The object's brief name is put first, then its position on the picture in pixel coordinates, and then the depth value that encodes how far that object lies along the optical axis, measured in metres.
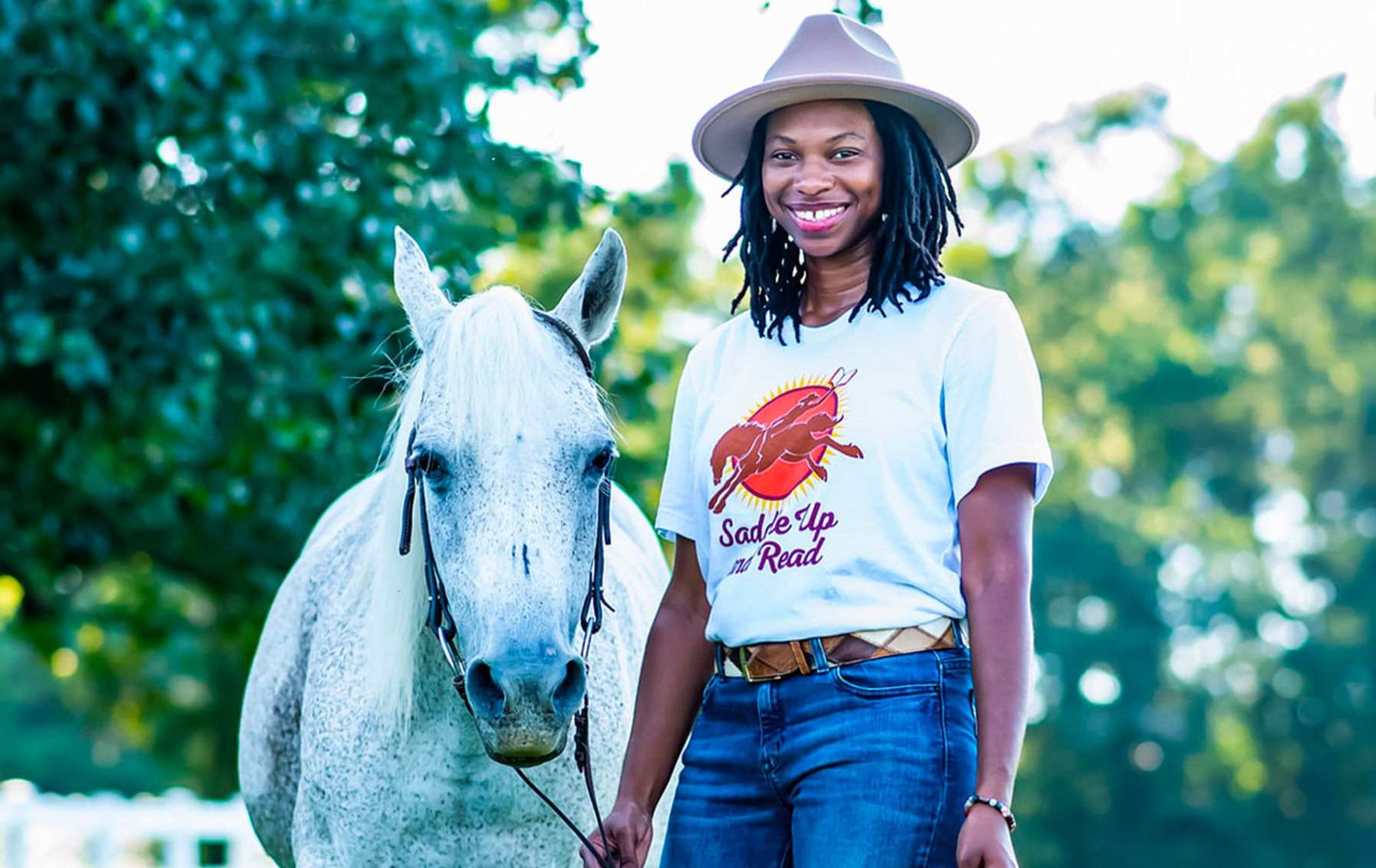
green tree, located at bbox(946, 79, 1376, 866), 27.94
